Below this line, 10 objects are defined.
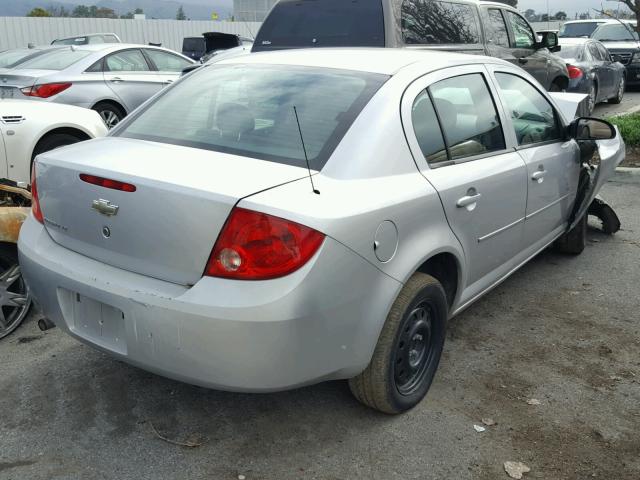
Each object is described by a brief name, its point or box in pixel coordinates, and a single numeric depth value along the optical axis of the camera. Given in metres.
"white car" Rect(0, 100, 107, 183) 5.98
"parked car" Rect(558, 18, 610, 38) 19.06
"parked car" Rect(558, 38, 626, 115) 12.01
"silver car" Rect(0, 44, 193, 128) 8.70
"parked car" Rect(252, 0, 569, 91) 6.90
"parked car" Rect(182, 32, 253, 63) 16.48
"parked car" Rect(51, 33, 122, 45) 18.28
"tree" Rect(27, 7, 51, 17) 47.77
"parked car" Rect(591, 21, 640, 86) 16.67
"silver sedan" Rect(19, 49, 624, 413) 2.53
